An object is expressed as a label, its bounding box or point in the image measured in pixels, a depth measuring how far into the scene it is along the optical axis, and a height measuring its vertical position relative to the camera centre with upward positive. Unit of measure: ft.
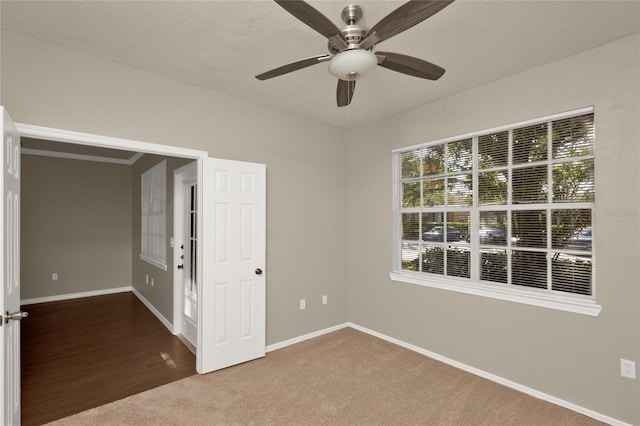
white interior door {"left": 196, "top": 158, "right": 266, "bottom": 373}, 10.07 -1.68
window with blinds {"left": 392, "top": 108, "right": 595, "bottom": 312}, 8.38 +0.16
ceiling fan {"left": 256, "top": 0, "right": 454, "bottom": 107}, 4.66 +3.03
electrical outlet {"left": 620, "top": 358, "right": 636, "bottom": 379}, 7.29 -3.62
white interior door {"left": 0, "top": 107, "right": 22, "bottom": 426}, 5.54 -1.18
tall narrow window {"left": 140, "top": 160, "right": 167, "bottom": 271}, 15.26 +0.03
